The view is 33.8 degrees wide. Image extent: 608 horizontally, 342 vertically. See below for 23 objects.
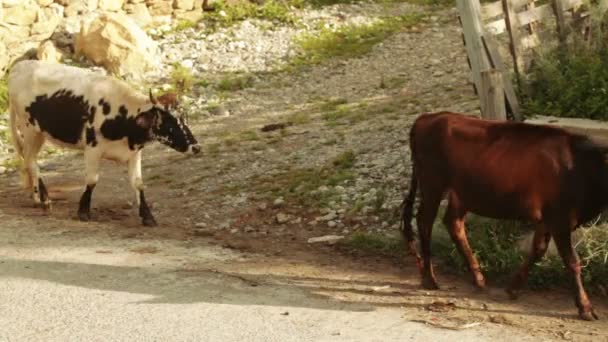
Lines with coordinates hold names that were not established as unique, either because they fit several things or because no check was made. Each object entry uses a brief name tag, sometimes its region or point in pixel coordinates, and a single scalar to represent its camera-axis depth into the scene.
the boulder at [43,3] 17.11
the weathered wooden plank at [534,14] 10.69
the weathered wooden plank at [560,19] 10.80
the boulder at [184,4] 19.11
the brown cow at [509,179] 7.45
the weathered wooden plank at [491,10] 10.34
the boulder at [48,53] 16.44
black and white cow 10.29
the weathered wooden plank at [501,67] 10.01
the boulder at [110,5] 18.05
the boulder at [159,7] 18.88
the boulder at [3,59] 15.91
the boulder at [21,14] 16.45
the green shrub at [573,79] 9.77
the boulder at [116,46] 16.56
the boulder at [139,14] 18.48
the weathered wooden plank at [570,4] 11.05
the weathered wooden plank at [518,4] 10.69
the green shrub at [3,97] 15.12
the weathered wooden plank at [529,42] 10.78
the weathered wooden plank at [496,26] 10.55
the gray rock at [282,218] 10.08
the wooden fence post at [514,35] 10.47
